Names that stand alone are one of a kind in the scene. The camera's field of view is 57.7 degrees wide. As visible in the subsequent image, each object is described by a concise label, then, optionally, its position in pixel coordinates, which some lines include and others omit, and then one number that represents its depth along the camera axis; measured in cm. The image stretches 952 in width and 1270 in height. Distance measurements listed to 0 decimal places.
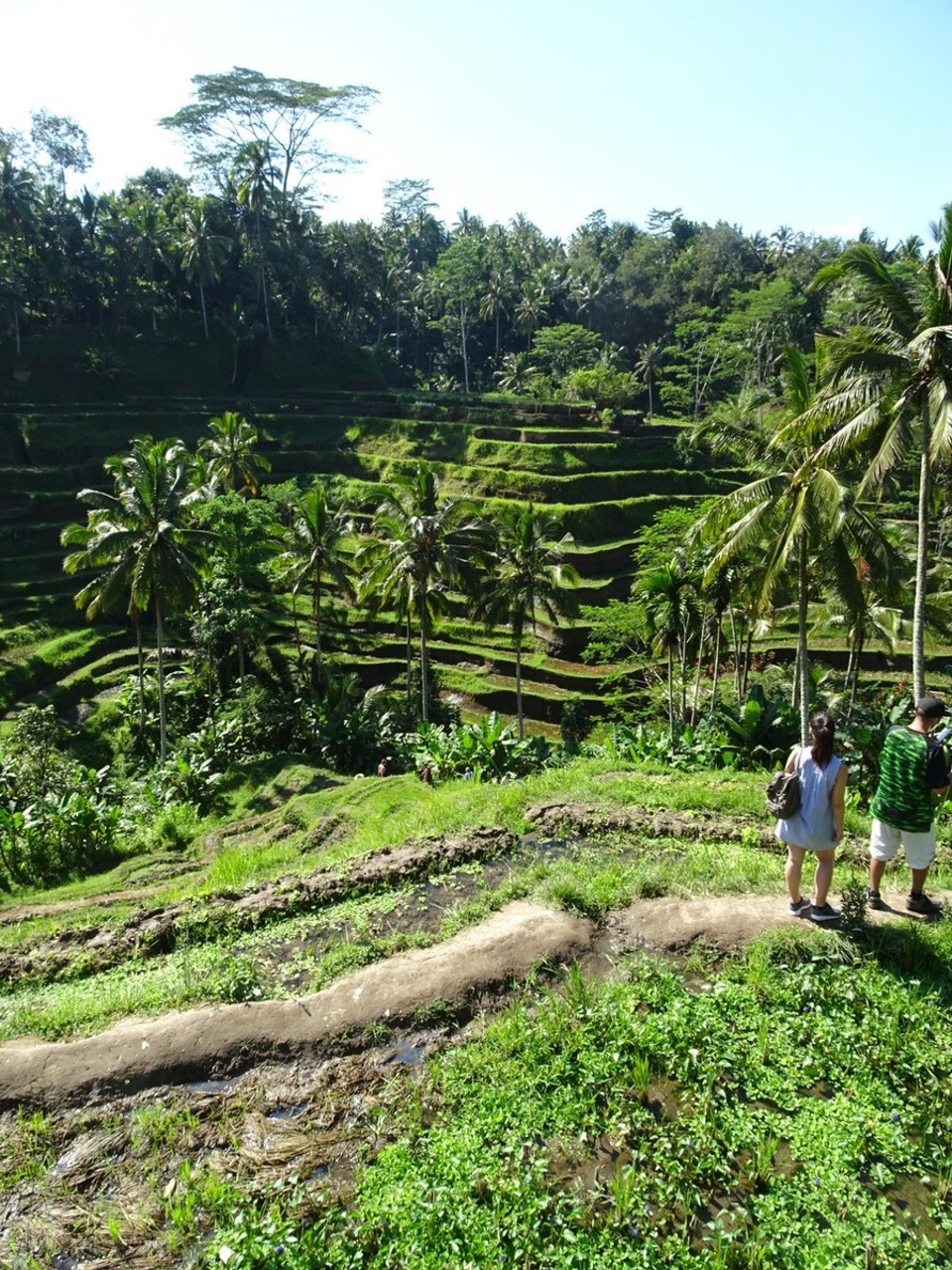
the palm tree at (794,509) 1360
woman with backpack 643
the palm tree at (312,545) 2825
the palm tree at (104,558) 2258
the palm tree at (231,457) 3425
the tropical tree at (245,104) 5712
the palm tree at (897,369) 1257
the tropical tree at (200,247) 5397
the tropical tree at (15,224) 4706
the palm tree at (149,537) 2280
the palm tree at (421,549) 2359
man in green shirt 654
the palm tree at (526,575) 2556
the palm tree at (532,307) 6694
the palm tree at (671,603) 2114
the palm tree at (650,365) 5966
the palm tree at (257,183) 5675
